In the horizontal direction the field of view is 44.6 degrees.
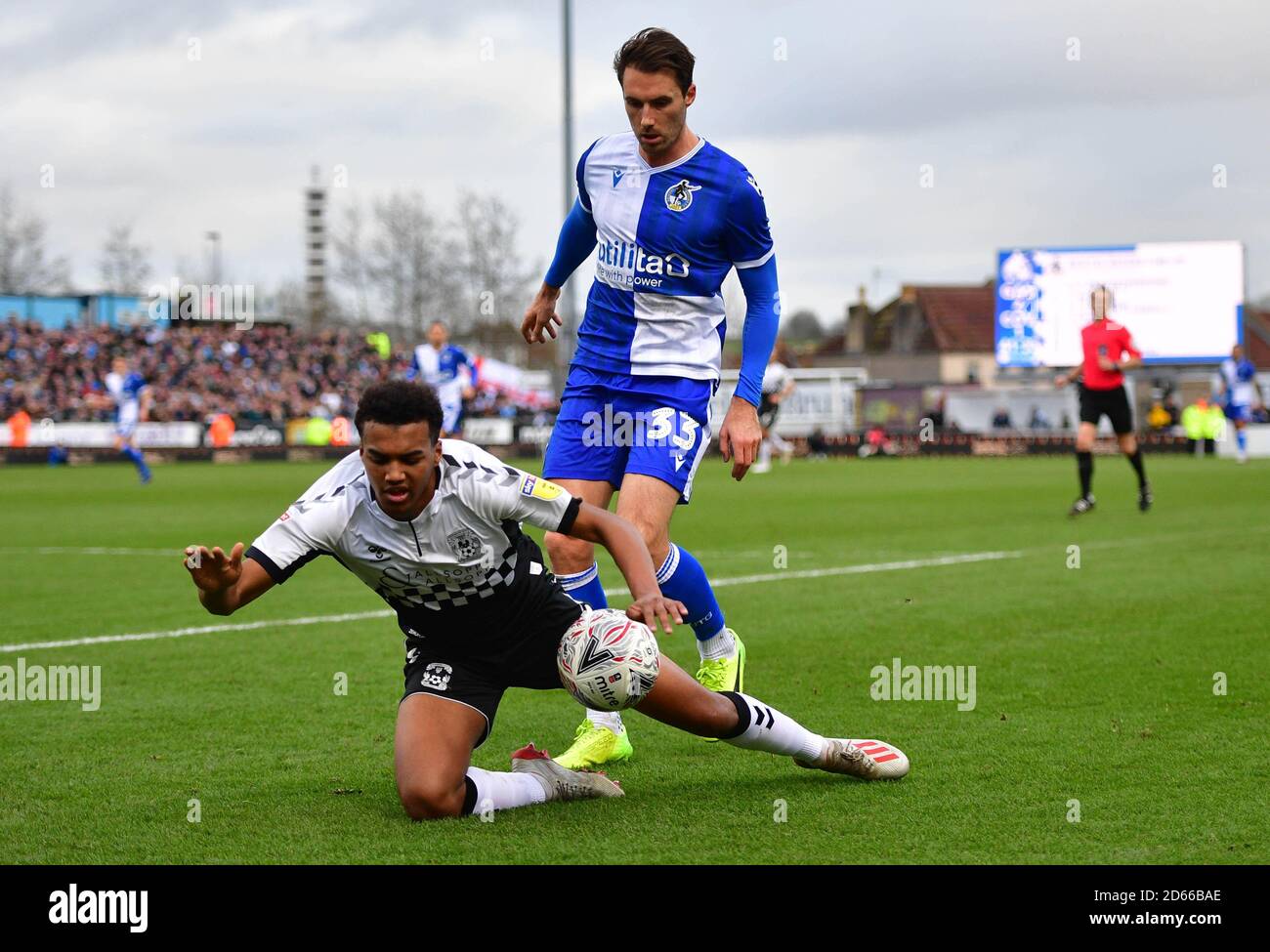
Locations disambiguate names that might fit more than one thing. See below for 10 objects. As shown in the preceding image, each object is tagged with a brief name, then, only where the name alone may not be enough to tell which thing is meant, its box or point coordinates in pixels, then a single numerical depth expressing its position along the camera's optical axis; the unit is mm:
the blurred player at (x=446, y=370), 25891
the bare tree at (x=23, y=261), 67688
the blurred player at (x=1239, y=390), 33031
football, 4559
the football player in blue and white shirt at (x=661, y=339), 5941
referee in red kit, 17016
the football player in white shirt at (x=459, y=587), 4504
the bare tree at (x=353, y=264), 58594
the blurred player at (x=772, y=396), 31609
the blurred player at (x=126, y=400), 29609
